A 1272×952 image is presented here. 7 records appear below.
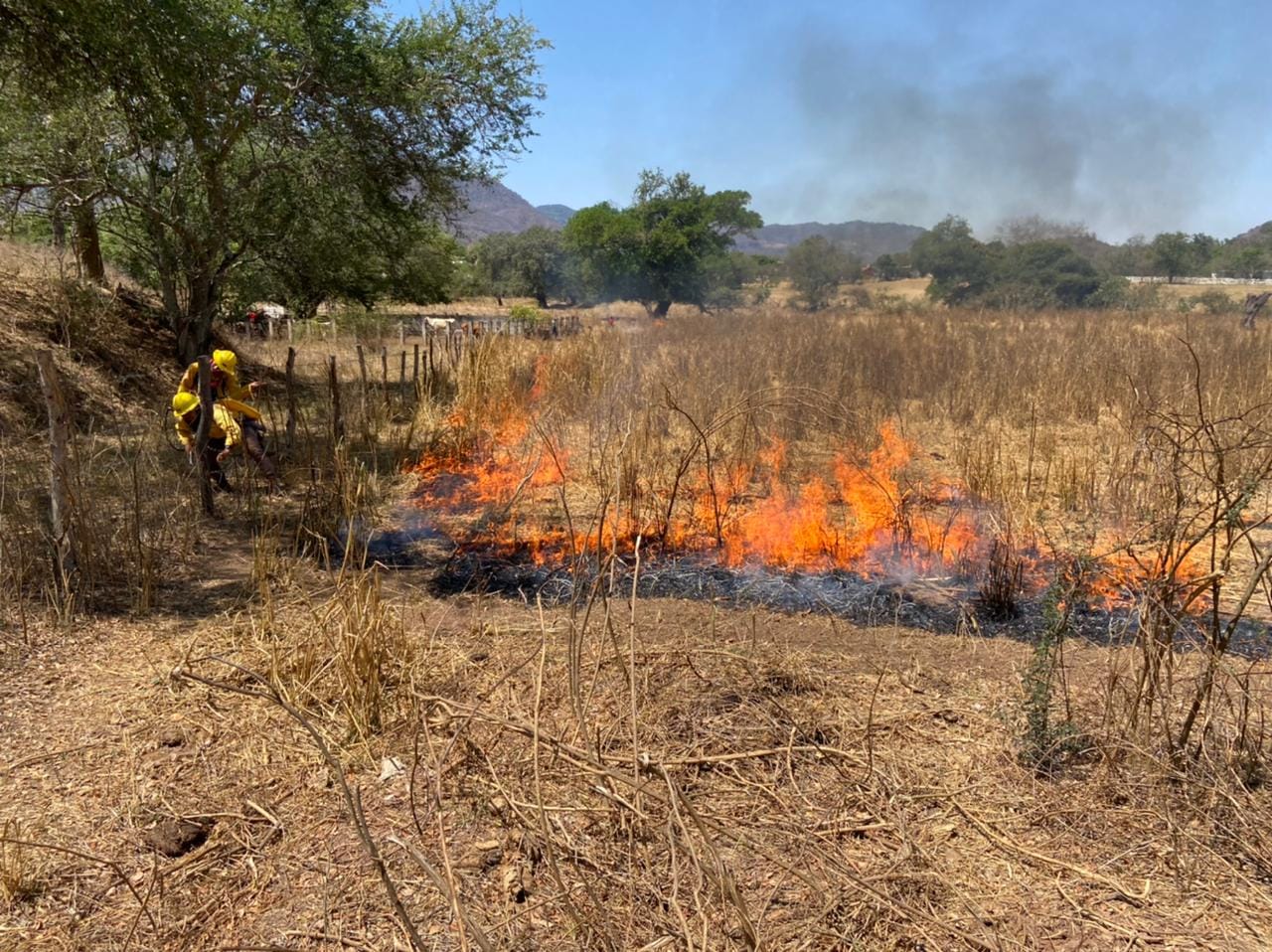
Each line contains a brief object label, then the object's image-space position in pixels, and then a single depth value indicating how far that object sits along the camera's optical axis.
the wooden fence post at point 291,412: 7.04
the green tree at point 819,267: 45.77
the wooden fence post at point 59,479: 4.00
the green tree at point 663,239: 36.47
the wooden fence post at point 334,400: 7.25
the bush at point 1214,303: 21.81
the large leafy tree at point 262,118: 6.63
